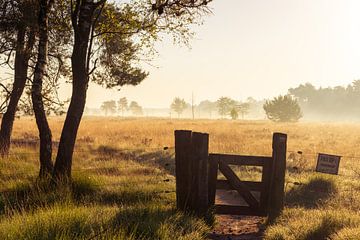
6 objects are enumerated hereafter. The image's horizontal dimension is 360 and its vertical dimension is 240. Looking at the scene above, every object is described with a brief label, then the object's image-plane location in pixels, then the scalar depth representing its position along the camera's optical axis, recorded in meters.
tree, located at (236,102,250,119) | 140.10
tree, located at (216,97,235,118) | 128.75
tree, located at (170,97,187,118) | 175.52
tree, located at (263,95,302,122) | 74.31
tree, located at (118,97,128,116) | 188.90
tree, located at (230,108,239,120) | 91.54
